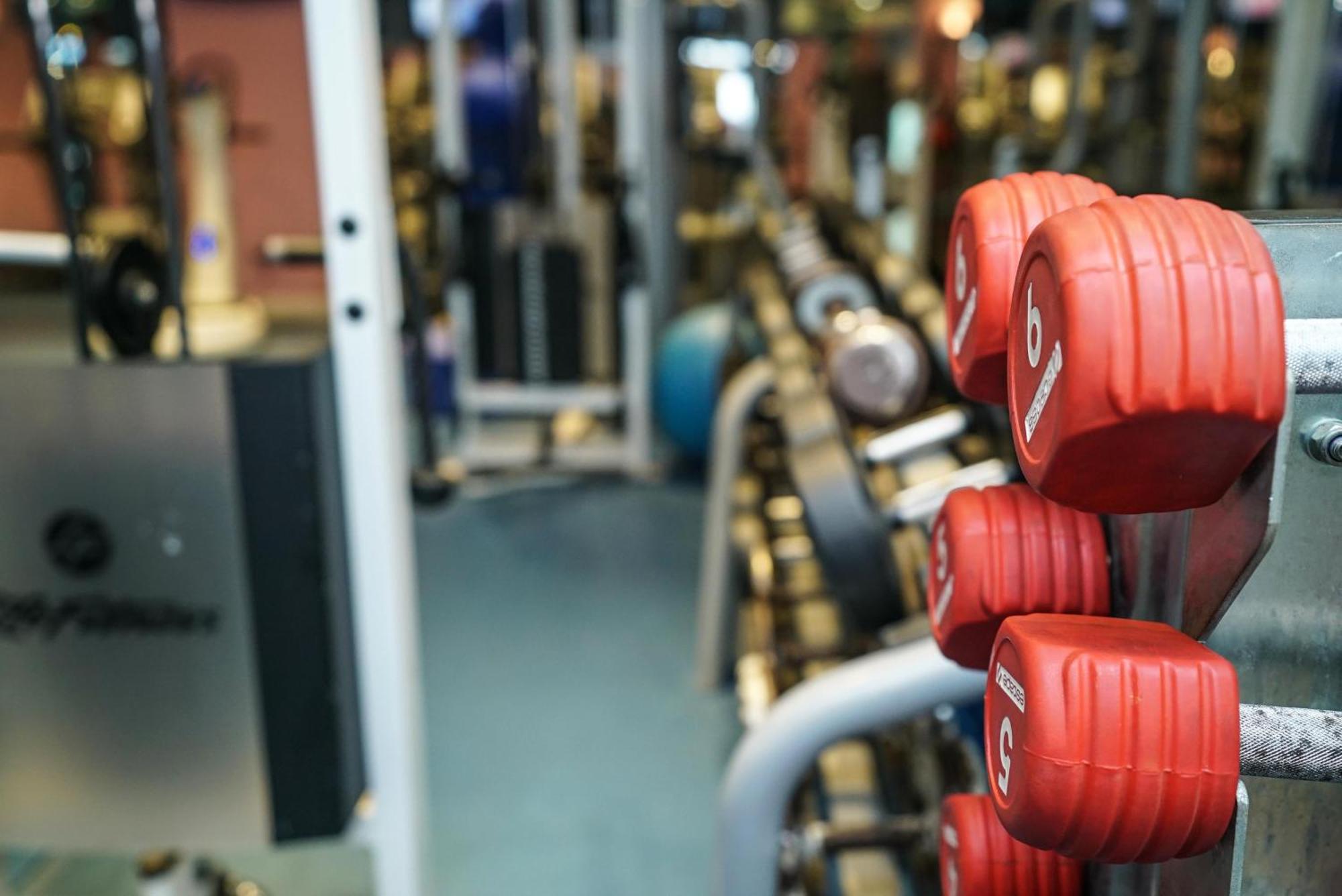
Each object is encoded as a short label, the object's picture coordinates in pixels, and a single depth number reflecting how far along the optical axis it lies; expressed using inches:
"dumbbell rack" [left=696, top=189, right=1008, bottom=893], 49.1
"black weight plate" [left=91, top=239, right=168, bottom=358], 62.3
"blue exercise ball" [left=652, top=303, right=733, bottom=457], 184.2
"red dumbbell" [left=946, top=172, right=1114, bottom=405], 26.8
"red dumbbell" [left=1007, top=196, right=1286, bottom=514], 19.0
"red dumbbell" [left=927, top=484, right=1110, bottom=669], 27.4
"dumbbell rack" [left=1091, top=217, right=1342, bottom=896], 22.0
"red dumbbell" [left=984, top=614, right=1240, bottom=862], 21.3
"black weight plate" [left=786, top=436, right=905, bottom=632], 60.7
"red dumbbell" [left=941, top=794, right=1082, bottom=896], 30.1
